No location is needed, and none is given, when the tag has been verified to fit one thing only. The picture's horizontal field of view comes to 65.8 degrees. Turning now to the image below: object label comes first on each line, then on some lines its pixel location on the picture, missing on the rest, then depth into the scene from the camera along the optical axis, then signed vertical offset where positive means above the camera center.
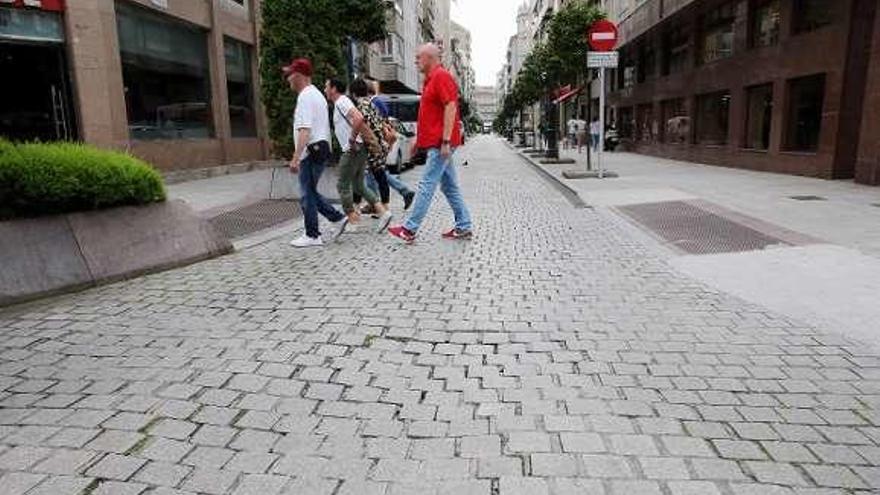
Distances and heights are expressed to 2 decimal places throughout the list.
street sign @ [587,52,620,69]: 14.74 +1.22
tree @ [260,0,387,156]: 12.08 +1.34
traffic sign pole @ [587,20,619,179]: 14.77 +1.58
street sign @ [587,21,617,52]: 15.11 +1.76
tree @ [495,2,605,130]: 19.70 +2.15
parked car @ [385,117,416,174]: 17.36 -0.88
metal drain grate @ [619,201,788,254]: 7.00 -1.32
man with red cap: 7.16 -0.21
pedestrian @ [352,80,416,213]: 8.69 -0.78
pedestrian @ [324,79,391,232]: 7.93 -0.29
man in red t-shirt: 7.12 -0.09
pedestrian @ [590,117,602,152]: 24.36 -0.45
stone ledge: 5.04 -1.00
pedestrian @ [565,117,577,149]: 34.22 -0.93
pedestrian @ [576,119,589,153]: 33.06 -0.66
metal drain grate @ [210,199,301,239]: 8.46 -1.29
